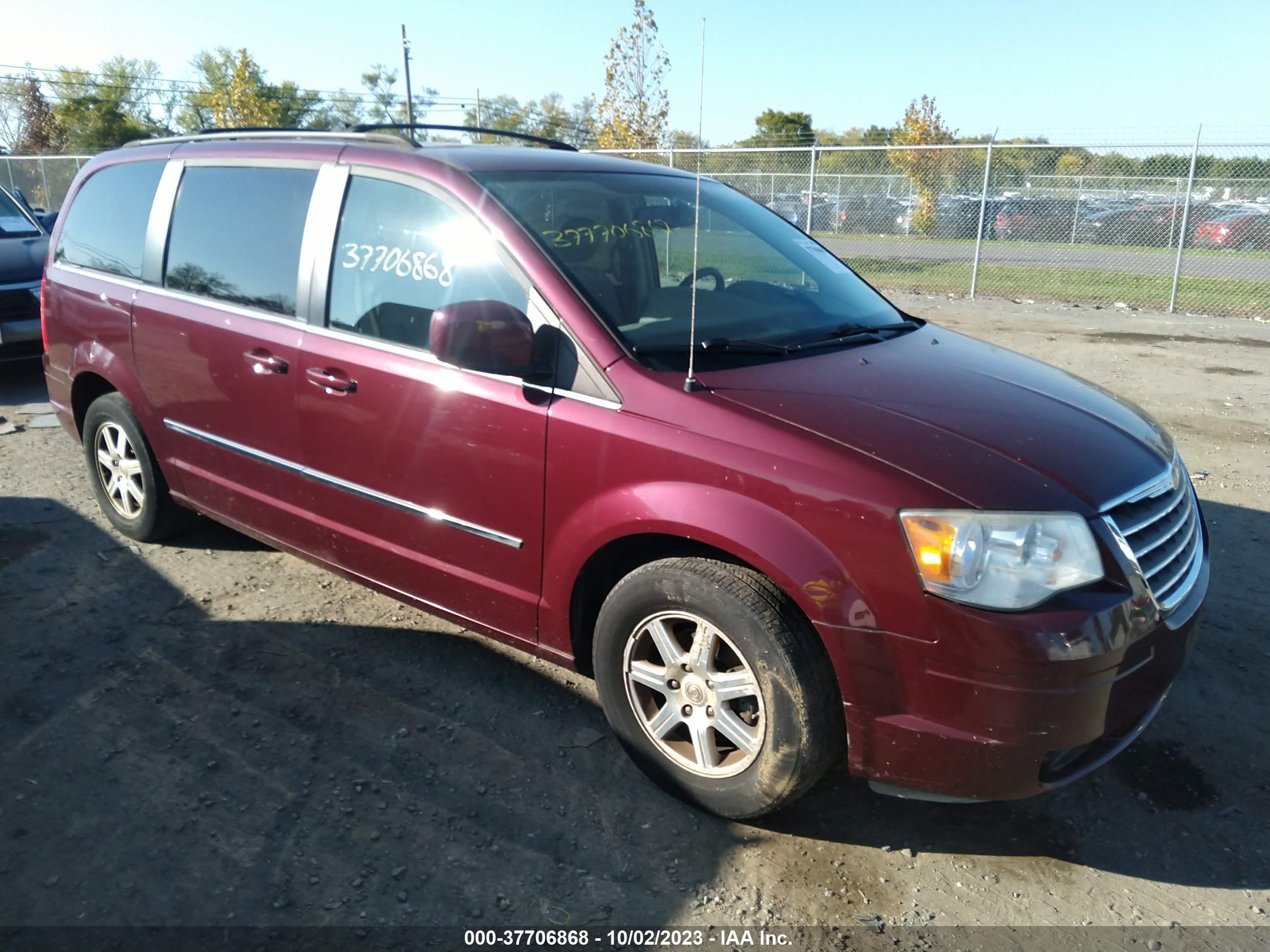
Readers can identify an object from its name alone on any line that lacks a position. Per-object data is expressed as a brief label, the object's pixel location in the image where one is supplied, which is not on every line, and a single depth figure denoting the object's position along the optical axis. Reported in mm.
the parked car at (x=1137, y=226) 15273
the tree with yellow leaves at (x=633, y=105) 22875
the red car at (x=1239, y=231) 14180
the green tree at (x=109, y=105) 46125
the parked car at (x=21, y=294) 7867
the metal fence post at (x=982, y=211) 13195
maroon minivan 2314
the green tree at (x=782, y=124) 53875
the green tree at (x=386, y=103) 43906
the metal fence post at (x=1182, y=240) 12195
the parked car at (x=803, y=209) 17734
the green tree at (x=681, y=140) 22578
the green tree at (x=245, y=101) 32562
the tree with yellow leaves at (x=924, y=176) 17938
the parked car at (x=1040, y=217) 16672
